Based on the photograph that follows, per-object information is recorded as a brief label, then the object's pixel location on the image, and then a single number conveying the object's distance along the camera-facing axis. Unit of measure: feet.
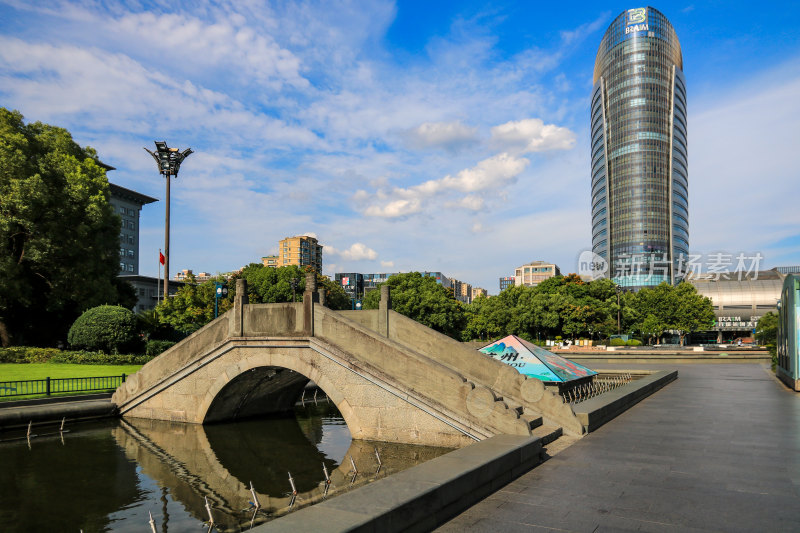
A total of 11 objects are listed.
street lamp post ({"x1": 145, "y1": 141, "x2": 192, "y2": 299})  111.96
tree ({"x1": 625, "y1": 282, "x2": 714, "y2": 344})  247.50
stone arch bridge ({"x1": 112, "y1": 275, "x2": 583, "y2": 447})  42.42
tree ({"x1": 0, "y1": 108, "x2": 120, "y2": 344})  108.27
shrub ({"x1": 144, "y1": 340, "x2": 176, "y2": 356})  105.09
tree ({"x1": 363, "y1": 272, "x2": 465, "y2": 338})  214.07
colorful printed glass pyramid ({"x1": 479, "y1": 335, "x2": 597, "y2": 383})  66.23
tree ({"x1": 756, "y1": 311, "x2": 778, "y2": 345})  120.88
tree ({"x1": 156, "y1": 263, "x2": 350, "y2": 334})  131.95
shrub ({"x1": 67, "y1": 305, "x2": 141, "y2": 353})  96.53
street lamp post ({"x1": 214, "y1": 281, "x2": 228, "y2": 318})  100.55
